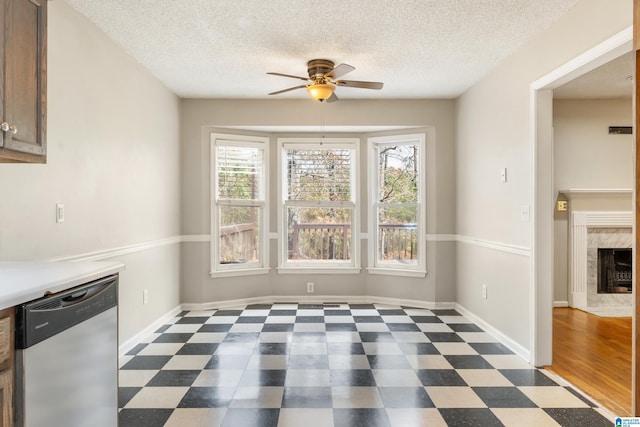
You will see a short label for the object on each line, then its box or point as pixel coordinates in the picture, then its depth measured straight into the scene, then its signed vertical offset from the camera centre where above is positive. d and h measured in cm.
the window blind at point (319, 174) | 525 +49
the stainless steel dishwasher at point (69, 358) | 131 -53
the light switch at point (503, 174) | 361 +33
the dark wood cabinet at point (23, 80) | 166 +57
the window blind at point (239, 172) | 498 +50
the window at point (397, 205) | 501 +9
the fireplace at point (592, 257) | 504 -56
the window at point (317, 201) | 523 +14
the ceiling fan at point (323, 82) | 354 +114
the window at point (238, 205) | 492 +9
